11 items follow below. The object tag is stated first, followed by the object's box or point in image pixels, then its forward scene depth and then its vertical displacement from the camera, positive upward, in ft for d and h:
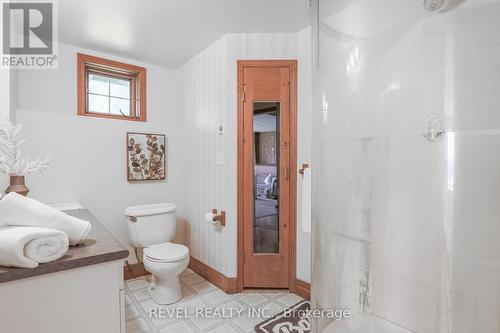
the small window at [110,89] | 7.97 +2.49
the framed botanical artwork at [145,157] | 8.61 +0.23
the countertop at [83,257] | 2.90 -1.18
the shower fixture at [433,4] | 3.13 +1.95
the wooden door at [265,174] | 7.36 -0.31
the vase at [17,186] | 4.99 -0.43
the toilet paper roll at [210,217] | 7.64 -1.61
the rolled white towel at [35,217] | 3.29 -0.70
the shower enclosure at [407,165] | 2.79 -0.02
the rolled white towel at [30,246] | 2.86 -0.95
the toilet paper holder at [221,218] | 7.58 -1.60
